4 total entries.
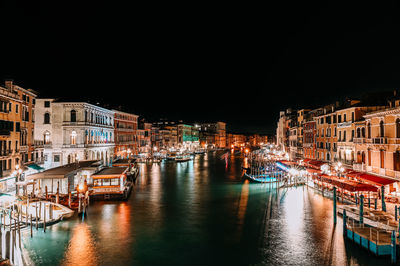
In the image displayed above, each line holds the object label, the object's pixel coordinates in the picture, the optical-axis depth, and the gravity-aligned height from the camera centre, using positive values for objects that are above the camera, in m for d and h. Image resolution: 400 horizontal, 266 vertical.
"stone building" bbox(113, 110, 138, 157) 58.91 +2.13
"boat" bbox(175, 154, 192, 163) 71.63 -4.25
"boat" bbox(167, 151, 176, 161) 75.91 -3.82
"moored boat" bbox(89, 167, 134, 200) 25.98 -4.21
